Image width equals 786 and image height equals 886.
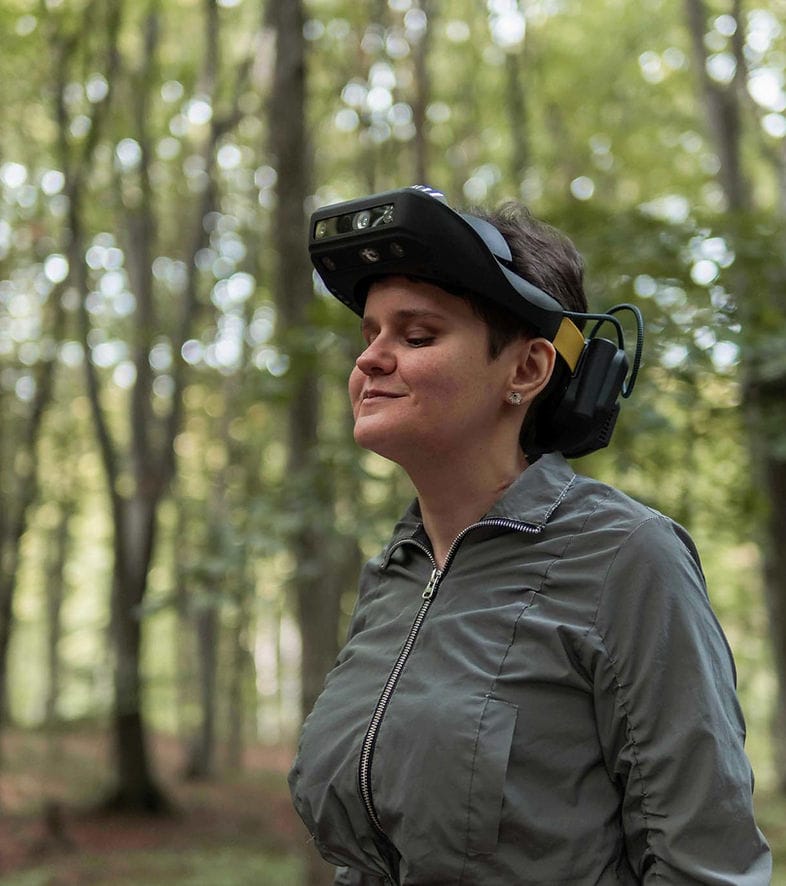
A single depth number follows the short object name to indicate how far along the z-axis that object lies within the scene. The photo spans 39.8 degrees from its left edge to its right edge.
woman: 1.51
